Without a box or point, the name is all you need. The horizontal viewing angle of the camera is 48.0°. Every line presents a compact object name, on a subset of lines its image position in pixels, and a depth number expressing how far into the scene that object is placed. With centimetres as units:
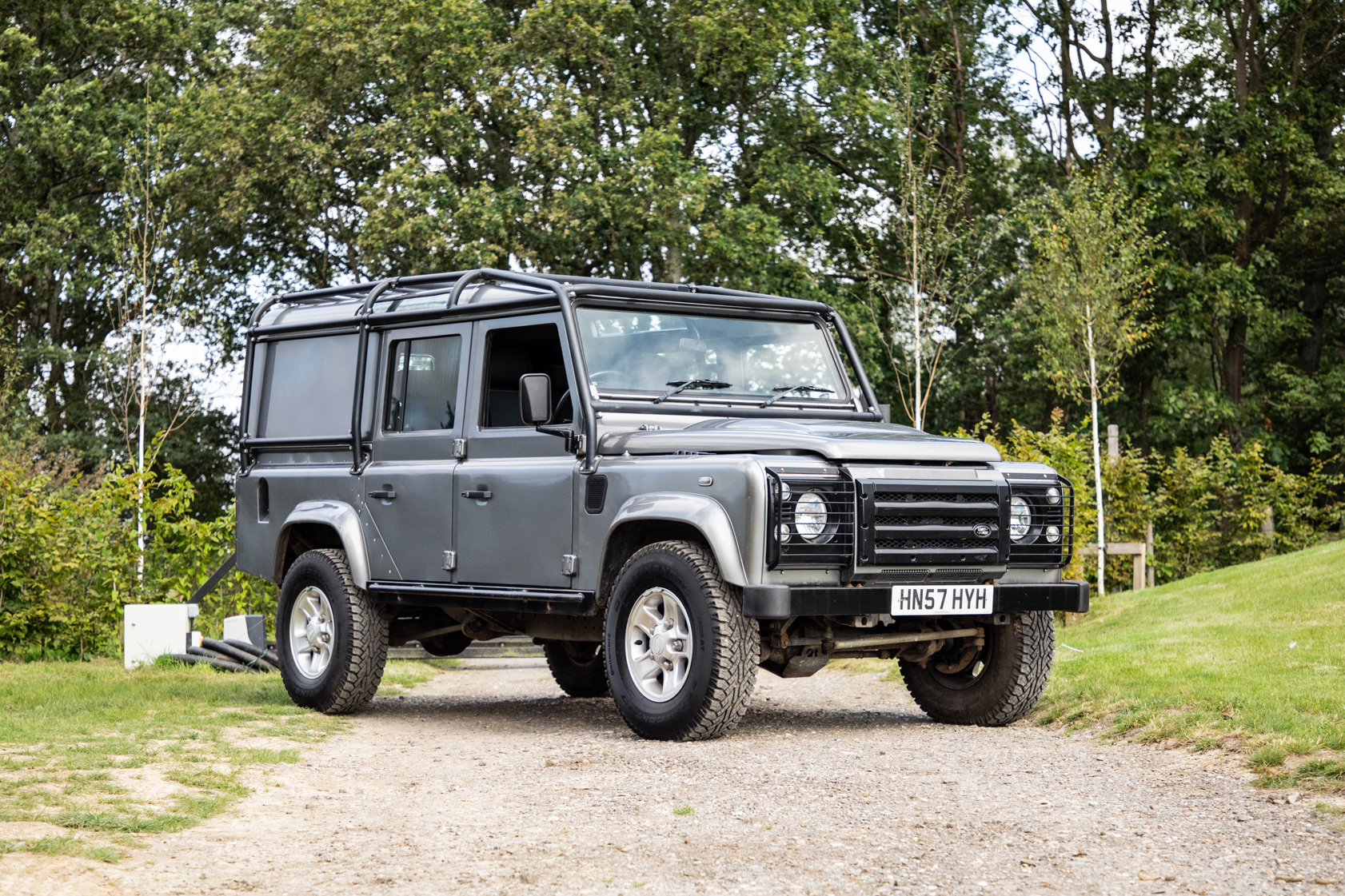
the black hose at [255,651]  1233
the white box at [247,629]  1302
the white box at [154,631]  1238
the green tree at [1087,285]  2075
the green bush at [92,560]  1270
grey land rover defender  730
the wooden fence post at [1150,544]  1953
